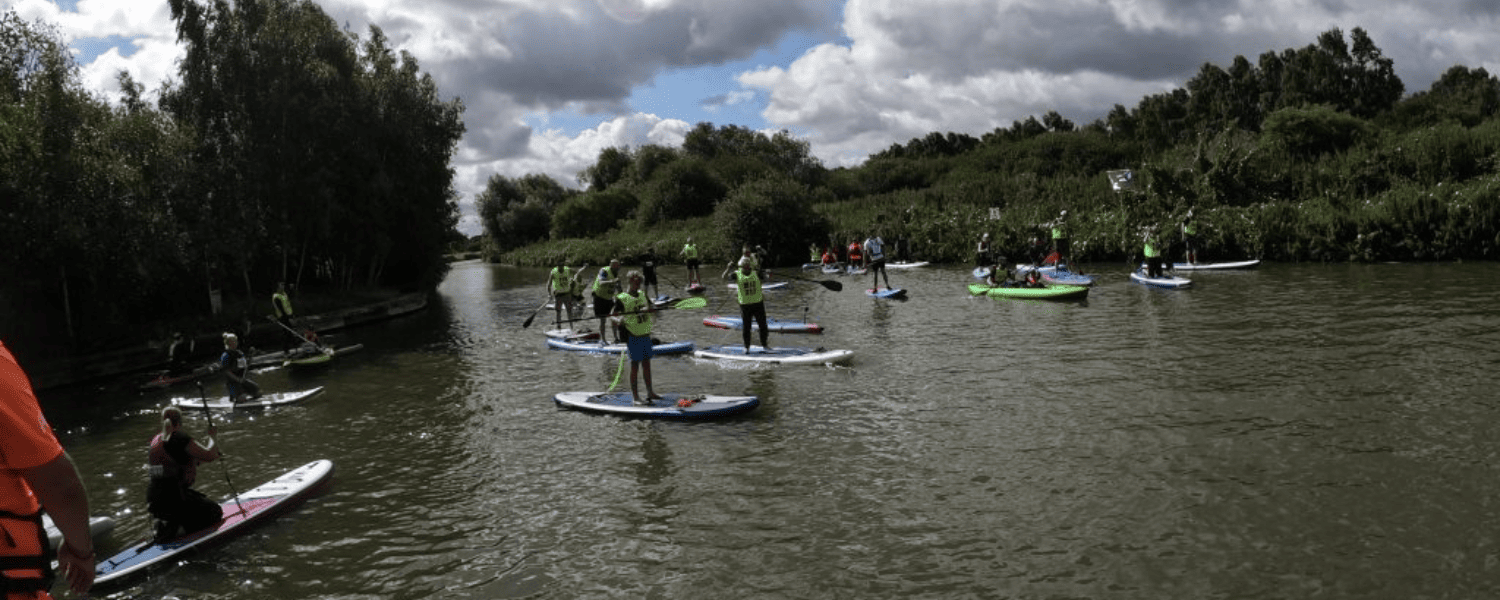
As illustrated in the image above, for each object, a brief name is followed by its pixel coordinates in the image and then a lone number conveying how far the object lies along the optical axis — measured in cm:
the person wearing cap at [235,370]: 1741
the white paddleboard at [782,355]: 1870
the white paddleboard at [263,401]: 1761
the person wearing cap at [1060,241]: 3750
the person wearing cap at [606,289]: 2239
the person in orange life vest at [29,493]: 338
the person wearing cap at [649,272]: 3195
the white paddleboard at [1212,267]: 3594
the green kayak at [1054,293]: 2736
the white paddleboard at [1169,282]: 2966
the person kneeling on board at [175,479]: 969
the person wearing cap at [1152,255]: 3127
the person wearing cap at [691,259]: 3809
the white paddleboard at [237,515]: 929
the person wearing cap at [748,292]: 1917
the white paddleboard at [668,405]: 1438
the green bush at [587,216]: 9919
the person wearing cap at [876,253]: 3254
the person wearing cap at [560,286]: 2505
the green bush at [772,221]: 5856
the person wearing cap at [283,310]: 2406
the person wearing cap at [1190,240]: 3878
